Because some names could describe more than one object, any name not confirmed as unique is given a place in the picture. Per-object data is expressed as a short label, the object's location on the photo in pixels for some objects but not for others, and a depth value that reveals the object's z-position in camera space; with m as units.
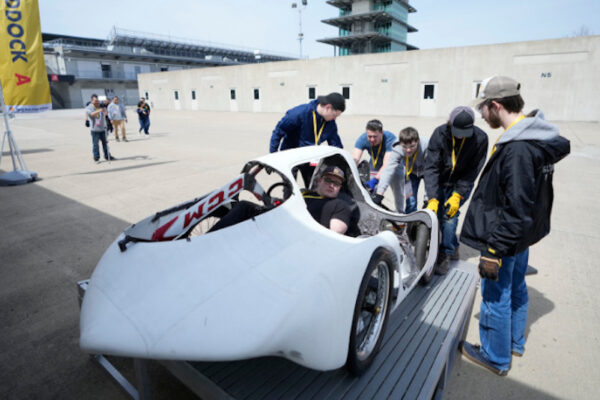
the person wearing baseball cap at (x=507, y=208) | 2.03
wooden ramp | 1.86
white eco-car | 1.61
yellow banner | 6.41
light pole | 50.14
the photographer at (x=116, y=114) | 13.10
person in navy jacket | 4.24
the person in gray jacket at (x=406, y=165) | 3.84
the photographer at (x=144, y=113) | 14.42
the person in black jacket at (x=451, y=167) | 3.38
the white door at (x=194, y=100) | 38.78
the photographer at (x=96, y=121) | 9.09
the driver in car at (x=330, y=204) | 2.81
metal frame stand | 7.13
